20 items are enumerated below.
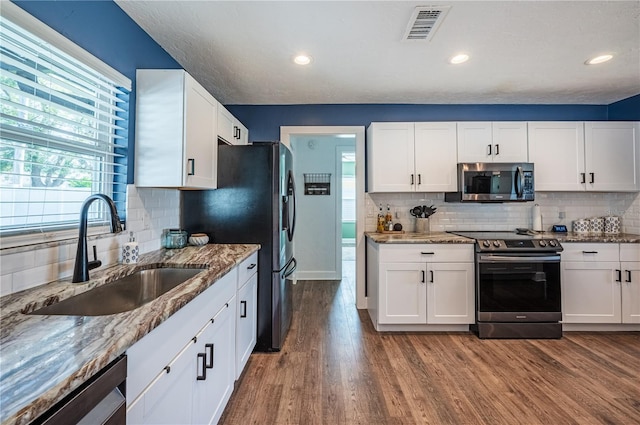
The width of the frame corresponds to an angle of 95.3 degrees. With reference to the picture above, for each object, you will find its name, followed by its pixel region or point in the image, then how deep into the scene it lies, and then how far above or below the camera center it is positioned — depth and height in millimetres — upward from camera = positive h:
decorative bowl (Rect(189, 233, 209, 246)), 2262 -162
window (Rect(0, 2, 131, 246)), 1157 +423
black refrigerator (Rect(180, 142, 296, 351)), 2346 +61
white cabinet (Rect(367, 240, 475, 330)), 2775 -623
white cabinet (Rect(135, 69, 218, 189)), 1841 +572
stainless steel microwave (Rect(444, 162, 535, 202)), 2994 +386
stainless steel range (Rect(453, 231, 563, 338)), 2670 -628
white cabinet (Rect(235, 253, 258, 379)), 1925 -666
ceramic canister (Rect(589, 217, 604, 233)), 3254 -61
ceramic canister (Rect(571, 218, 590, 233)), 3258 -72
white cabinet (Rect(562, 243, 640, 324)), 2760 -597
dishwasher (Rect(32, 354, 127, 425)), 558 -396
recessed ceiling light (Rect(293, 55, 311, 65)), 2320 +1292
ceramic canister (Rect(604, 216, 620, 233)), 3182 -48
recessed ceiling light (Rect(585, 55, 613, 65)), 2344 +1309
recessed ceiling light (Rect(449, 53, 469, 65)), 2320 +1302
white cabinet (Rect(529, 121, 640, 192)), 3074 +677
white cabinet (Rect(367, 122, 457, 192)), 3131 +678
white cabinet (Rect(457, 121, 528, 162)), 3119 +836
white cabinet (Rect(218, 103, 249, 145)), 2443 +851
